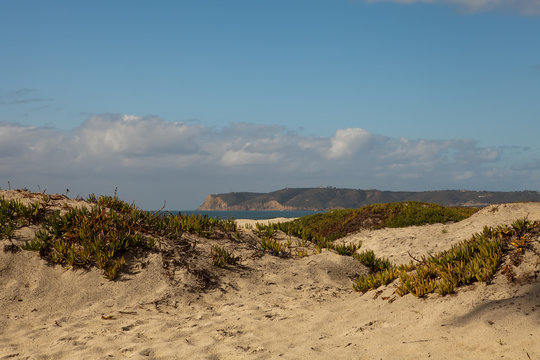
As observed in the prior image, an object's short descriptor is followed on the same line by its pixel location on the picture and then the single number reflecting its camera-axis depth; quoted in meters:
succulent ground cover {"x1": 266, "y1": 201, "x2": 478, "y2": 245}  20.69
